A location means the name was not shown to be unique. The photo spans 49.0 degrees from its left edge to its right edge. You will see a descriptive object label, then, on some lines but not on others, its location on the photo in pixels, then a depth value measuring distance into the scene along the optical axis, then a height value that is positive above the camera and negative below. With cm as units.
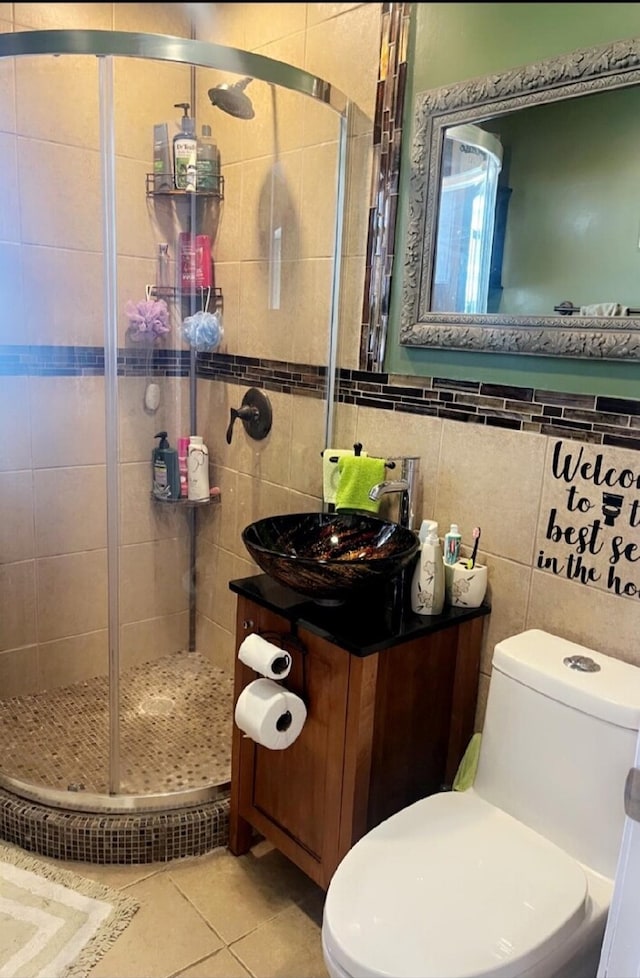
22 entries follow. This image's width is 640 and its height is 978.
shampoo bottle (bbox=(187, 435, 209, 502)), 241 -44
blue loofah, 230 +4
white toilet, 118 -96
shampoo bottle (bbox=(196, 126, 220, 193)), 217 +54
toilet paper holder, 167 -71
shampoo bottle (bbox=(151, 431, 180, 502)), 238 -45
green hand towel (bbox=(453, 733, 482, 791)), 175 -102
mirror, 146 +33
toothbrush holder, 175 -57
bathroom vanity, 158 -86
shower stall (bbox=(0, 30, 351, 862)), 196 -17
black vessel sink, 157 -50
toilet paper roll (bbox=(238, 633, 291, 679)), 163 -72
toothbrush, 179 -47
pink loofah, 219 +6
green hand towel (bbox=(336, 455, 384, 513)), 197 -36
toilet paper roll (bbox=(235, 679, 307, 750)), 161 -85
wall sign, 152 -36
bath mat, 159 -140
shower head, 203 +70
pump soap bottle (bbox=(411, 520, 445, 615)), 172 -55
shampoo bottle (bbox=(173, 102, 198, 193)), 216 +55
